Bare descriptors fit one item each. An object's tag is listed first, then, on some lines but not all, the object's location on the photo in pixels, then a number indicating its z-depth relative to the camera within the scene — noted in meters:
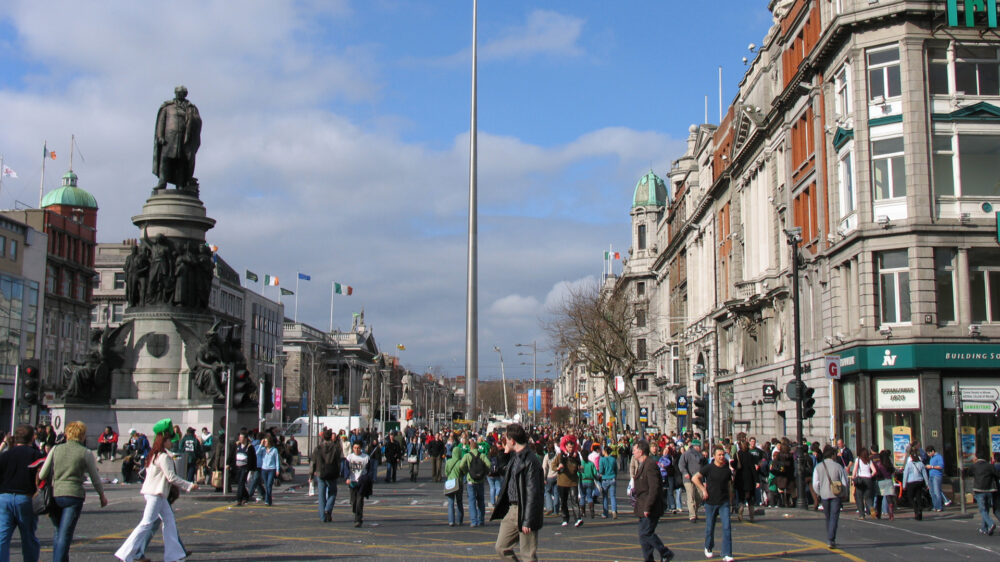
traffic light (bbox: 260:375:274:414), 29.25
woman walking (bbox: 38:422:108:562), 11.28
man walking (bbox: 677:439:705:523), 21.09
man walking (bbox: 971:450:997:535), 19.50
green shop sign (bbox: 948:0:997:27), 30.42
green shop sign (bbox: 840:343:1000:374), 30.02
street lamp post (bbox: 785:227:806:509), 26.56
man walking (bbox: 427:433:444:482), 37.44
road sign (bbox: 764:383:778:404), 35.77
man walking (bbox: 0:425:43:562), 10.91
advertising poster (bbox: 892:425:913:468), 30.12
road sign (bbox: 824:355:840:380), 30.11
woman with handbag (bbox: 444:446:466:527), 19.95
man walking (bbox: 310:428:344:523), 19.36
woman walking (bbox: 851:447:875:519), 23.52
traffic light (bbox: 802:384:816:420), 27.61
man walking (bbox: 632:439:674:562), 13.15
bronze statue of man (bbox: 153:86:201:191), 32.22
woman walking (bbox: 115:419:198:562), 12.19
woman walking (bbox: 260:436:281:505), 22.97
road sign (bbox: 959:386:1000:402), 29.97
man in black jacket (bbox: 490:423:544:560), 10.74
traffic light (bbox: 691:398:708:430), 31.89
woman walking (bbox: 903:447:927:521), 23.45
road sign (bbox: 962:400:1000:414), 29.94
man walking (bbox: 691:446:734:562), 15.33
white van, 60.40
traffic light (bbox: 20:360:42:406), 25.95
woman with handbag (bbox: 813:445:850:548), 16.47
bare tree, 64.94
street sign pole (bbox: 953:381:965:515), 23.01
